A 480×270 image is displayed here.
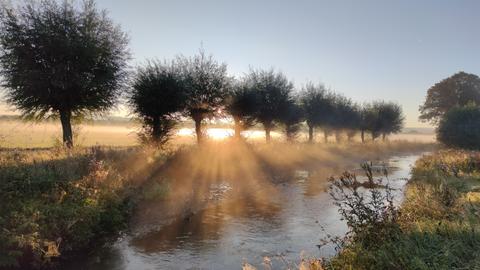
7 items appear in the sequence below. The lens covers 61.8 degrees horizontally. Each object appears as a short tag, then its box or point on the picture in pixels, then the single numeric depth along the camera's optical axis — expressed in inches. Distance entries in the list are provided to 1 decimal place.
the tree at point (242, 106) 1793.8
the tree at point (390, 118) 3513.8
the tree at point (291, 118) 2089.1
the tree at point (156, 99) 1398.9
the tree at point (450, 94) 3255.4
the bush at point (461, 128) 1756.5
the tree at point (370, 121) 3417.8
